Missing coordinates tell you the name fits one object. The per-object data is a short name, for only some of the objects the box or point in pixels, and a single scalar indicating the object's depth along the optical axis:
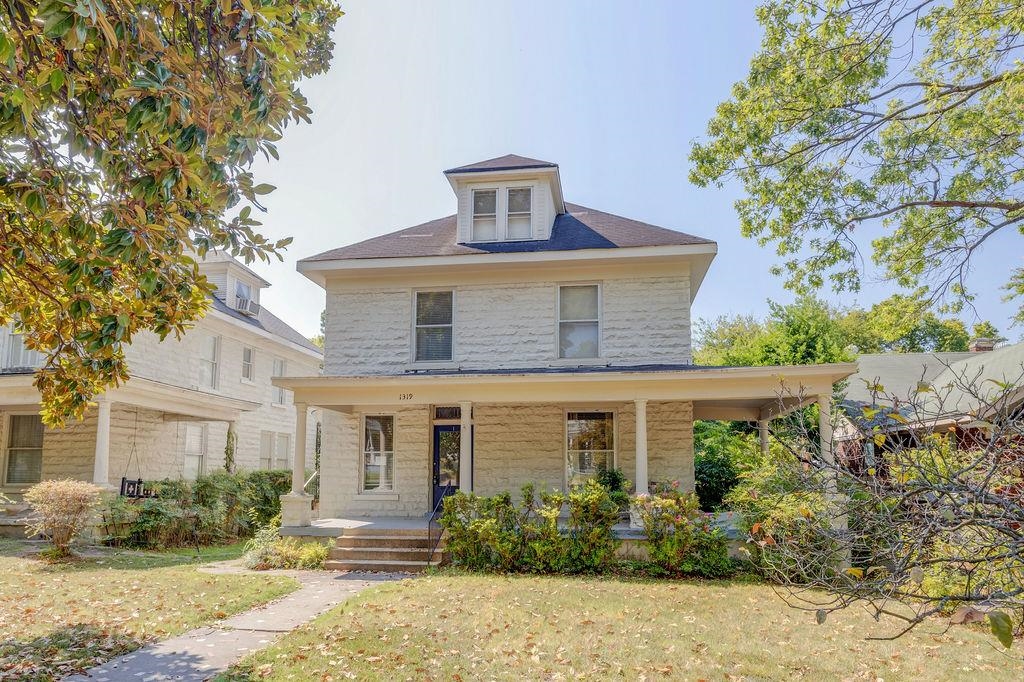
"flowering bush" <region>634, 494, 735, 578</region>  10.48
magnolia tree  4.29
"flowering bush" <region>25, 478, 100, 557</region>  11.56
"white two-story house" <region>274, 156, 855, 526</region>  13.73
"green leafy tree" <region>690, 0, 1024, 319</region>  11.24
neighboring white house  15.55
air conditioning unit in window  20.97
